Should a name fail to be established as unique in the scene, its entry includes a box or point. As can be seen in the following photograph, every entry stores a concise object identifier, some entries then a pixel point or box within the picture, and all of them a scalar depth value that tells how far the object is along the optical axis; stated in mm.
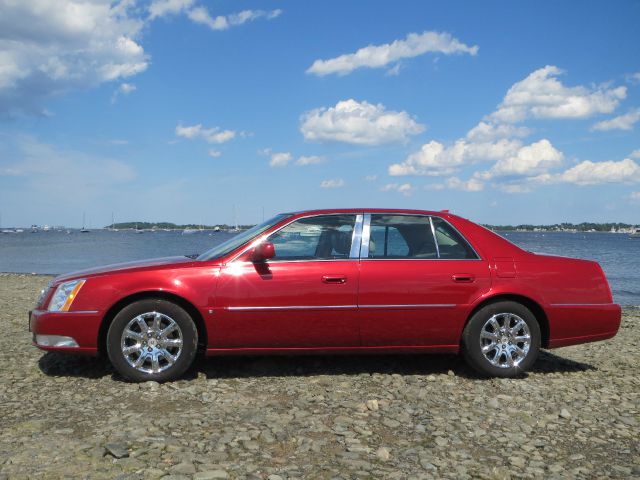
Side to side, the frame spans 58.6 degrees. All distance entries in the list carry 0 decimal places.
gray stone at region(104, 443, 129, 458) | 3447
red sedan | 5074
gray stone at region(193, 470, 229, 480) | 3201
